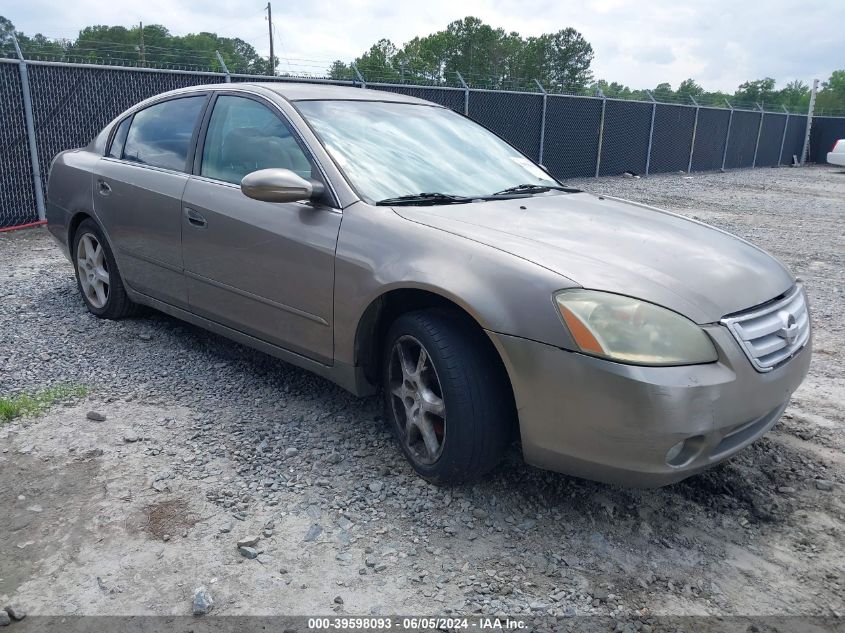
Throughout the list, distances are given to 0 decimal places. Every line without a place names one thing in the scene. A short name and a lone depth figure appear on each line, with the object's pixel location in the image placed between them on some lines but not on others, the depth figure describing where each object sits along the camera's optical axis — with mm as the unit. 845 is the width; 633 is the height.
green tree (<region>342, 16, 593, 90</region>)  68875
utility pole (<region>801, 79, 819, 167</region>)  29981
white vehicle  24078
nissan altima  2473
